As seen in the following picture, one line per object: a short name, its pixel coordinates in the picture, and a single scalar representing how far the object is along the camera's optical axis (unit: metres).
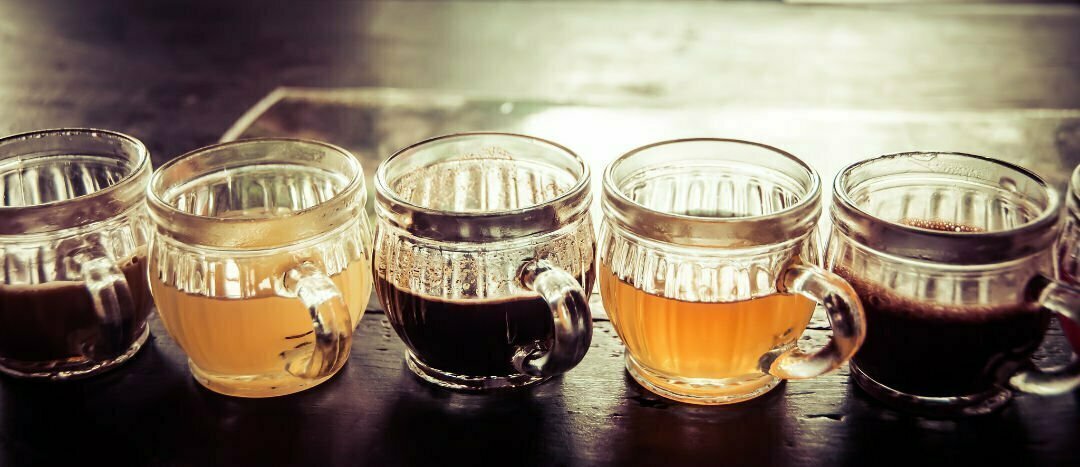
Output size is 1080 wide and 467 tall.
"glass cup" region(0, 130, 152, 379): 0.72
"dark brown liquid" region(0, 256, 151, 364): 0.73
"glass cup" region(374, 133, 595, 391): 0.67
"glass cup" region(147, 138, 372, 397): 0.69
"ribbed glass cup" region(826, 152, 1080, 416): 0.66
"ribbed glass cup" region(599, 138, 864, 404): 0.67
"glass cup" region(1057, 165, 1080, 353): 0.72
